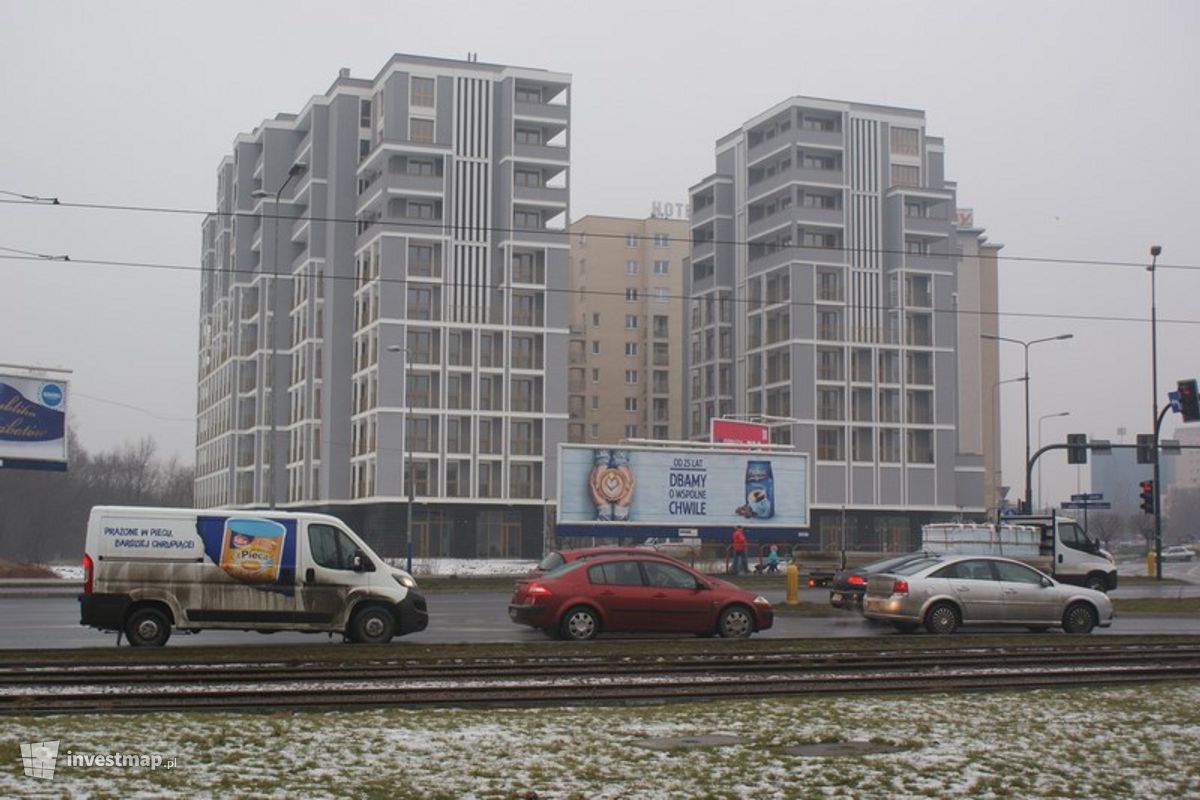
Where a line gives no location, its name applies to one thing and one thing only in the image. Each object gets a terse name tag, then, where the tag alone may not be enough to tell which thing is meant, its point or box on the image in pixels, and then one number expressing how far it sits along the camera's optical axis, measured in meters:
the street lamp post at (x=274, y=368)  42.67
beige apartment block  122.12
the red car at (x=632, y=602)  21.95
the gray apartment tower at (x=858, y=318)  92.62
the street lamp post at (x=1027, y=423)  49.43
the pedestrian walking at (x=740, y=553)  52.41
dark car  28.86
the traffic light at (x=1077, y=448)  48.85
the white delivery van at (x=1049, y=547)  36.25
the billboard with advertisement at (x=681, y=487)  64.88
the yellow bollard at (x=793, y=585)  32.38
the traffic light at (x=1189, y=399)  41.50
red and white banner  72.06
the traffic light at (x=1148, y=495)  47.88
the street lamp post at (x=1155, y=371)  48.34
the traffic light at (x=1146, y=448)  47.38
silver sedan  23.92
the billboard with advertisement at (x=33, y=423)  52.81
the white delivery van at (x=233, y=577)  19.52
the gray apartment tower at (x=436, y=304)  81.88
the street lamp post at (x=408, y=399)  80.69
